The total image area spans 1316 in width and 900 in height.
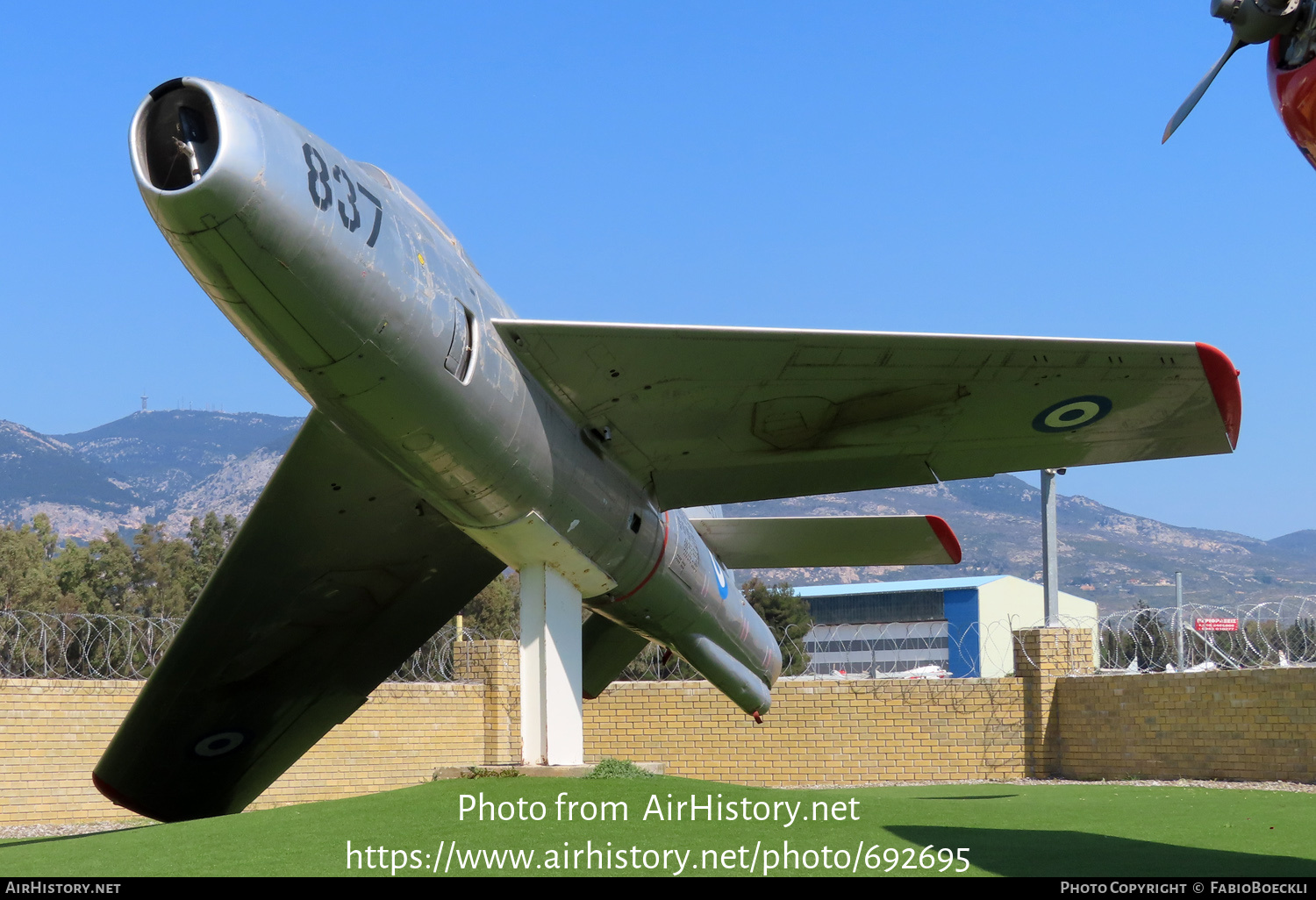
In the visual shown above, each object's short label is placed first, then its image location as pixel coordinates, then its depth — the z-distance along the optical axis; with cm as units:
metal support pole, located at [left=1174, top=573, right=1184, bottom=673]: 2188
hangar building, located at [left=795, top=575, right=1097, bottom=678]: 11006
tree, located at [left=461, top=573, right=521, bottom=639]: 5788
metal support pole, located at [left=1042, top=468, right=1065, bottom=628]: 2720
